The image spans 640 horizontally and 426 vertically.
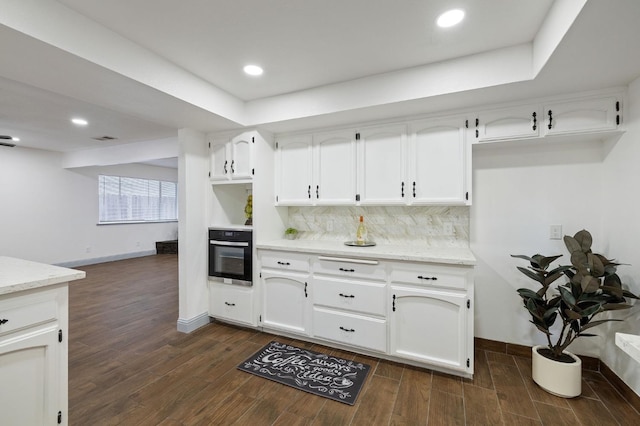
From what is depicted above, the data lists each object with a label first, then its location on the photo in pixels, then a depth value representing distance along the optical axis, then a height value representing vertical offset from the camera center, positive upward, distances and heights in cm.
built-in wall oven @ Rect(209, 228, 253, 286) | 305 -46
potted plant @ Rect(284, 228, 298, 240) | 331 -22
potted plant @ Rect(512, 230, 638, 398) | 184 -58
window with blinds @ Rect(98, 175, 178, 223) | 687 +35
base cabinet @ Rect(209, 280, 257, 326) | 306 -100
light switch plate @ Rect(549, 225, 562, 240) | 244 -14
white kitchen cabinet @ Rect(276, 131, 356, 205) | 294 +49
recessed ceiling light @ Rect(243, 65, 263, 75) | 233 +121
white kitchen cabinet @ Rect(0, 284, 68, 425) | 132 -72
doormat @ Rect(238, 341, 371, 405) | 208 -128
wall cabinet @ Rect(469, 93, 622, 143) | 210 +76
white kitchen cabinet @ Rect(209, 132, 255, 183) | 307 +62
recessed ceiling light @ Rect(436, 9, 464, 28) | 168 +120
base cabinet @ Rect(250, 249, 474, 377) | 221 -81
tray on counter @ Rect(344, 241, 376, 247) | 287 -30
